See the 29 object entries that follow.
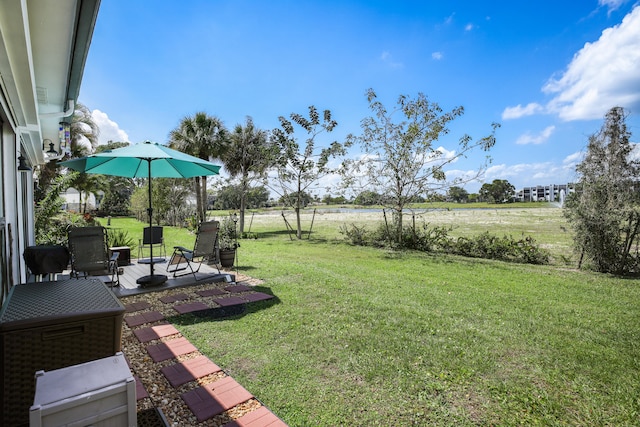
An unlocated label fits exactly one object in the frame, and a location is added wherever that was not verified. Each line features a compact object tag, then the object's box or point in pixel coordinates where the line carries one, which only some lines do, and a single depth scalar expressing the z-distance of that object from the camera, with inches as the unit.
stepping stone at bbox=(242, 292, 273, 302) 194.7
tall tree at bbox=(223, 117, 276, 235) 732.6
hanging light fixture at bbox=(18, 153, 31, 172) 174.7
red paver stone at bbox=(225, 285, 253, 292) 214.1
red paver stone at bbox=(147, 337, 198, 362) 122.1
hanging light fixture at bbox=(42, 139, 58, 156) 241.8
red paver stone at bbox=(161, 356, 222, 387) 106.0
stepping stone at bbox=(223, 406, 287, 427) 85.8
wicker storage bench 66.0
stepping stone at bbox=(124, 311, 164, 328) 154.8
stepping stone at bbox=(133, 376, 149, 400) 93.9
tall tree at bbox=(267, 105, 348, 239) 601.9
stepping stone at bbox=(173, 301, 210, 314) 172.6
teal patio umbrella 195.0
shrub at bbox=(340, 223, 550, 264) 366.3
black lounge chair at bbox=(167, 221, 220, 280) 225.6
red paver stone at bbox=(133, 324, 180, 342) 138.4
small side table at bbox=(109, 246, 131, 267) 280.9
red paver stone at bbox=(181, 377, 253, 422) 90.7
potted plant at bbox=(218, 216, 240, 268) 285.7
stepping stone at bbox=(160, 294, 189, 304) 188.5
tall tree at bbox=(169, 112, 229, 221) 672.4
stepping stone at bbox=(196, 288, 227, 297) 203.6
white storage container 47.7
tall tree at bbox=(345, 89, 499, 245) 451.5
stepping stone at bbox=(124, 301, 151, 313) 174.9
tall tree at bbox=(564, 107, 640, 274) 284.4
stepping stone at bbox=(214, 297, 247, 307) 185.0
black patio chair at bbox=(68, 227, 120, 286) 191.0
